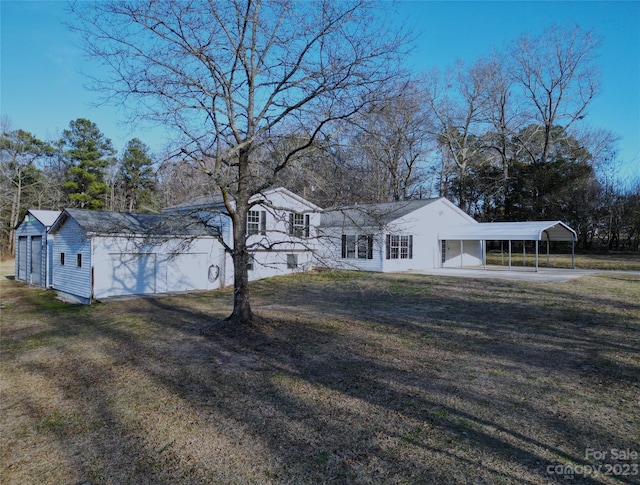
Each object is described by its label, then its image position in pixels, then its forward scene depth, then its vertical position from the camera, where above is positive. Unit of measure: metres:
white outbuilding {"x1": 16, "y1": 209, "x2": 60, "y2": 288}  16.11 +0.23
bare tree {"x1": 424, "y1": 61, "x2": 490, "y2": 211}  33.82 +10.19
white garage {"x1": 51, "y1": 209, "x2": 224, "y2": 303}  13.18 -0.36
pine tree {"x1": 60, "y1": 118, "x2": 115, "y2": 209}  34.09 +7.83
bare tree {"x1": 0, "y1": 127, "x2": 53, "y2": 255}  34.00 +6.49
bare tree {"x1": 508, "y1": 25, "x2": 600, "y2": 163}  31.95 +12.12
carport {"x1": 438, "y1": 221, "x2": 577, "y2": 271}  19.53 +0.88
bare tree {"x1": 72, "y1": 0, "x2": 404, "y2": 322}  6.82 +2.70
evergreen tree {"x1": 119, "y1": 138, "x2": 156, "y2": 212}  34.28 +6.69
